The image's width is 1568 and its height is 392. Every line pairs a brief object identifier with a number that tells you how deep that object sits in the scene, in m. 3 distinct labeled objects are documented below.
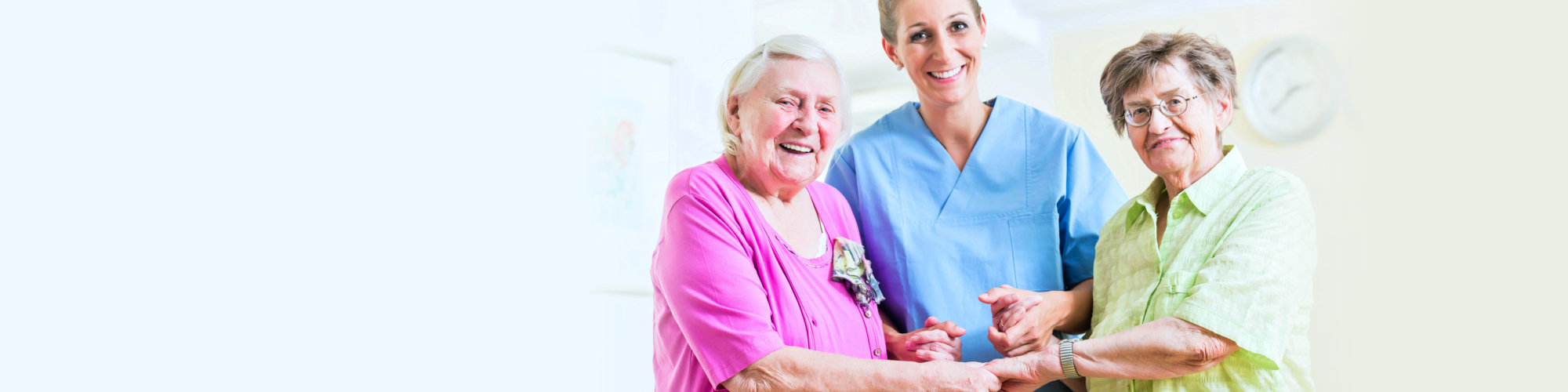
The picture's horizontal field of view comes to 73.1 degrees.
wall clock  3.99
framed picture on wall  3.06
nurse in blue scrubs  1.78
